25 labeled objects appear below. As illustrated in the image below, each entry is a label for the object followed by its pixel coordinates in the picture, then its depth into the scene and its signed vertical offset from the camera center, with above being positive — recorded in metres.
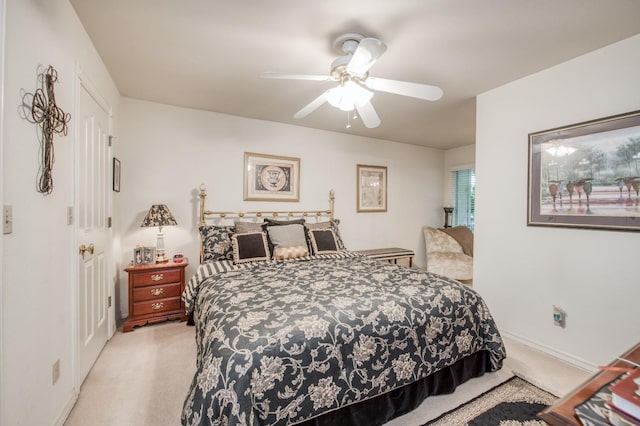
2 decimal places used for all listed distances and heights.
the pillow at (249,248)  2.87 -0.39
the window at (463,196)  5.15 +0.29
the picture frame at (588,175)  2.01 +0.29
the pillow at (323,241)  3.27 -0.36
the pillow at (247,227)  3.13 -0.19
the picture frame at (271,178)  3.75 +0.46
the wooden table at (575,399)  0.85 -0.62
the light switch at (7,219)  1.09 -0.04
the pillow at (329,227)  3.50 -0.20
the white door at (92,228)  1.93 -0.14
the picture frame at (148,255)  2.98 -0.48
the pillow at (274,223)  3.23 -0.15
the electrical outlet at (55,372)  1.50 -0.88
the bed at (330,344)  1.26 -0.72
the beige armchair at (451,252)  4.38 -0.68
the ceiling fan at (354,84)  1.89 +0.91
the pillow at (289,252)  3.00 -0.45
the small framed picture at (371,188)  4.63 +0.39
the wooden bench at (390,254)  4.23 -0.66
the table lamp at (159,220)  2.92 -0.10
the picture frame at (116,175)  2.78 +0.36
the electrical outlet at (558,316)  2.37 -0.89
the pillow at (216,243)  3.02 -0.36
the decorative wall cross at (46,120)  1.37 +0.46
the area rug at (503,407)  1.66 -1.25
